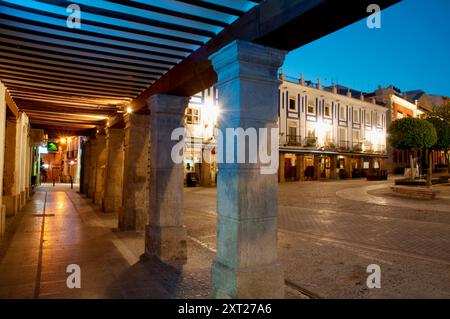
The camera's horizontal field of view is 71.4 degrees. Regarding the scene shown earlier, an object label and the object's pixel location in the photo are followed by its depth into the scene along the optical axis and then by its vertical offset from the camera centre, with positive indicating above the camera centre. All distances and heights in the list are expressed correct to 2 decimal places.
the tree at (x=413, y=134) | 17.70 +1.95
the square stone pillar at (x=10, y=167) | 10.07 -0.02
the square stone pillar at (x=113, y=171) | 10.91 -0.15
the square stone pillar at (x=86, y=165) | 17.05 +0.10
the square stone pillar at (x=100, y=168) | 13.65 -0.06
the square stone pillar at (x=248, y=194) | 3.53 -0.32
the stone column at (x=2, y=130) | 7.19 +0.84
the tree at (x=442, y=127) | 21.55 +2.82
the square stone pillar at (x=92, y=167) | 15.01 -0.02
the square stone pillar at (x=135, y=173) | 8.26 -0.16
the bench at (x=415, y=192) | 14.89 -1.20
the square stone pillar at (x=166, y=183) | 5.95 -0.31
